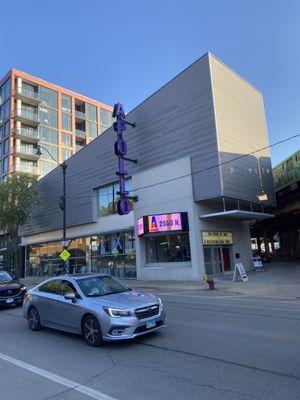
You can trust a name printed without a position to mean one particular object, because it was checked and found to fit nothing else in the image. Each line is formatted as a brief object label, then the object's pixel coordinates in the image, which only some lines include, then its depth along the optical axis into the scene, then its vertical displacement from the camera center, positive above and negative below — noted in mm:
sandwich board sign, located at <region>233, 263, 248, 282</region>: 22562 -719
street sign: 26544 +1087
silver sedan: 7336 -846
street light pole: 28509 +3185
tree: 38000 +7512
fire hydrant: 19470 -1137
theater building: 24797 +5995
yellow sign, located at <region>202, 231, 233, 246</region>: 25562 +1689
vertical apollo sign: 28156 +8545
